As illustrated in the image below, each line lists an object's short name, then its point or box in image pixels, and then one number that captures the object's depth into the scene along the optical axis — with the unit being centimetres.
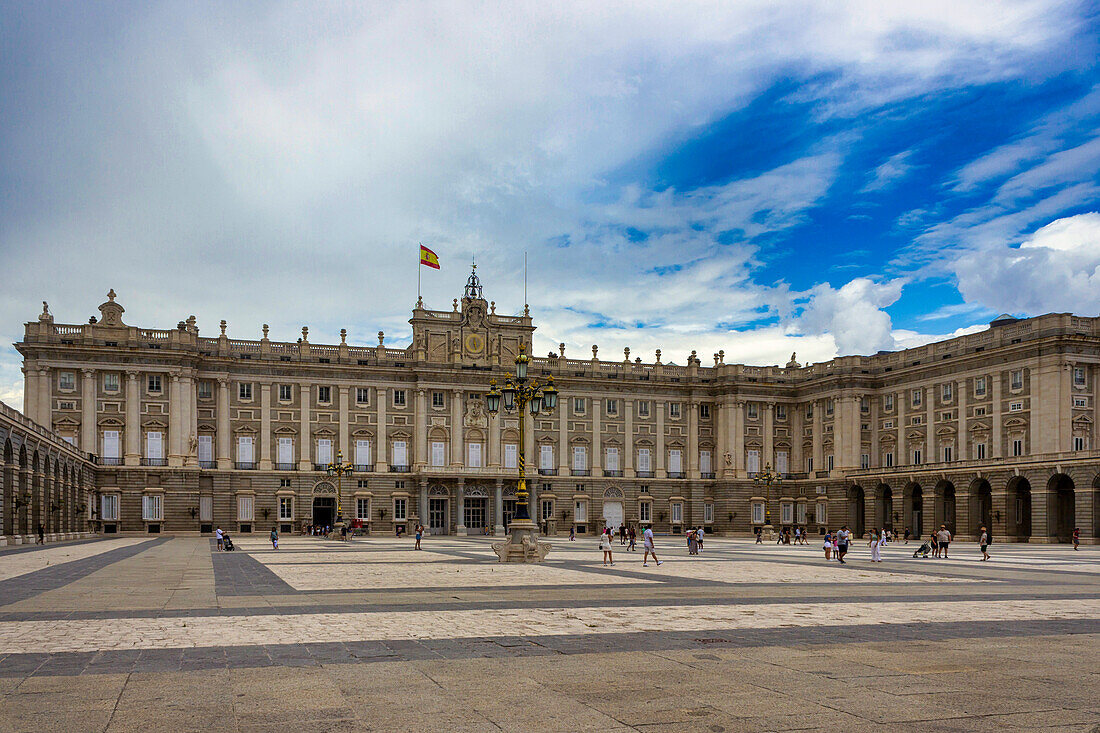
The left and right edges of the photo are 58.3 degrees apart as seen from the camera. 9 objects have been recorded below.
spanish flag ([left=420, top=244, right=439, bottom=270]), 8362
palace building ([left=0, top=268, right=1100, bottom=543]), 6956
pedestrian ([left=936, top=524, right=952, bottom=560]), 4175
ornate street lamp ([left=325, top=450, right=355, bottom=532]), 6531
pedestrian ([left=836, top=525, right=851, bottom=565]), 3791
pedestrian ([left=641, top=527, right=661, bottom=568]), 3644
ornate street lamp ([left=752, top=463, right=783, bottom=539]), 7212
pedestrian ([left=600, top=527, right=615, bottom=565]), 3588
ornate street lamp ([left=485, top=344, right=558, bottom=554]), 3572
